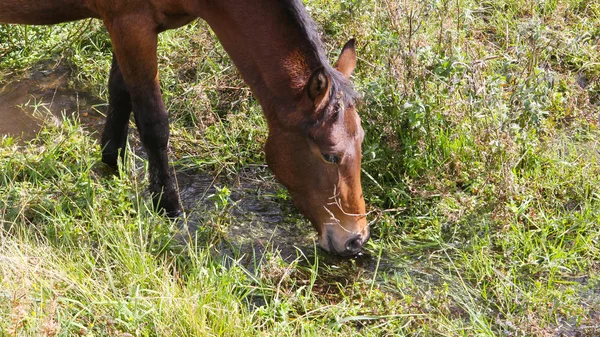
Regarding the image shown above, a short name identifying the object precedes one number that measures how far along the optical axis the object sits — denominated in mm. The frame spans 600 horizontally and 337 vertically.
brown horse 3891
